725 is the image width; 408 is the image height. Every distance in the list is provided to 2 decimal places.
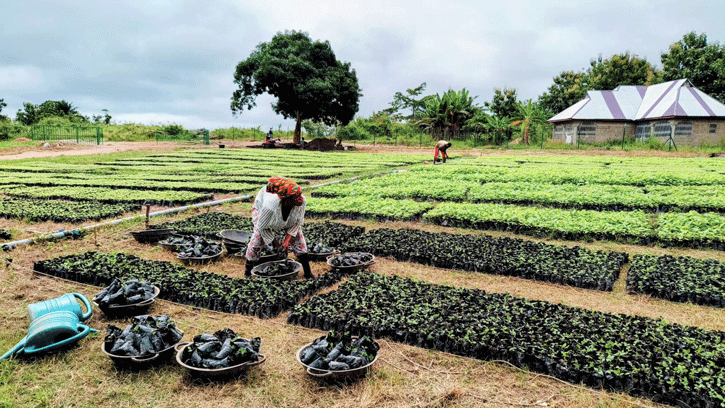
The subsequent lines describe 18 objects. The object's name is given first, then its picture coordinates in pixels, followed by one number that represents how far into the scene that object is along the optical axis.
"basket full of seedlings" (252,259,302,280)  6.41
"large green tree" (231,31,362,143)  37.97
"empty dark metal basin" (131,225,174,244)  8.57
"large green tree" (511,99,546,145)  40.72
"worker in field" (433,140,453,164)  24.27
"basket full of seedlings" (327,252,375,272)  6.90
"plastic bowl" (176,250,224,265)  7.29
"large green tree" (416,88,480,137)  43.41
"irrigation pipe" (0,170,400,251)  8.03
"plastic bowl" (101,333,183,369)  4.15
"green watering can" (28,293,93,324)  4.70
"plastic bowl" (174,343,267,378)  3.99
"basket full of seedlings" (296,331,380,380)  4.02
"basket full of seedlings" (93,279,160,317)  5.25
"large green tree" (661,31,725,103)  39.32
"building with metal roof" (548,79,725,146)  34.66
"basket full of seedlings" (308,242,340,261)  7.55
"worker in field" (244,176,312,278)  5.99
